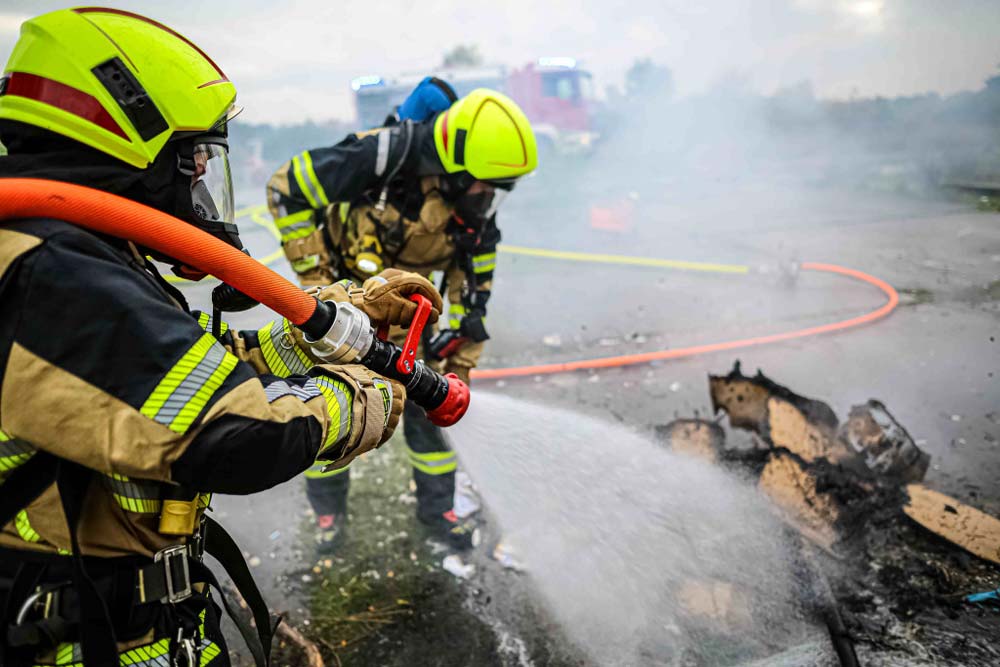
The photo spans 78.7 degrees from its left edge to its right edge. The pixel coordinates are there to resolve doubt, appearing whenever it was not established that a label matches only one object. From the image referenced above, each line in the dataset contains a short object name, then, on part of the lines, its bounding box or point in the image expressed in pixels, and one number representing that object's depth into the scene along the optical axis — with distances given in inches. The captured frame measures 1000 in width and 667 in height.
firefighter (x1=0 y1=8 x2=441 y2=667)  39.9
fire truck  563.8
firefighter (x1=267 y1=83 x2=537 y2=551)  116.6
